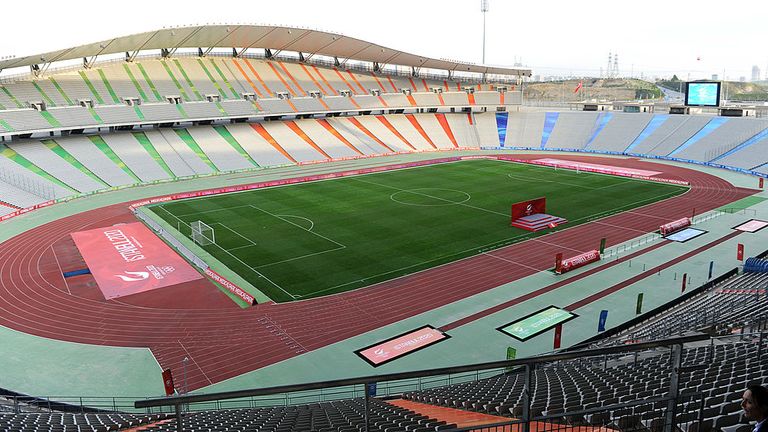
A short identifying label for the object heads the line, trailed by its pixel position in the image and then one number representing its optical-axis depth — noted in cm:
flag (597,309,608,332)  1877
